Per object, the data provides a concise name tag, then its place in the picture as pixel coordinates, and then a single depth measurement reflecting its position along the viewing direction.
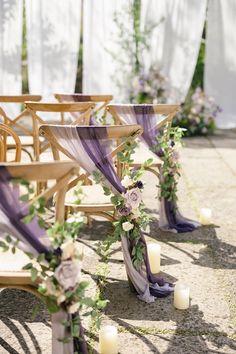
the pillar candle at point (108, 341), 1.96
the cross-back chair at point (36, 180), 1.47
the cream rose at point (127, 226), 2.35
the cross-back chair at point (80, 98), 4.45
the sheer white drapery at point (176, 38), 7.31
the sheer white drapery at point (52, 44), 7.08
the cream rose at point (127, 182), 2.40
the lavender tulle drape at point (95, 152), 2.24
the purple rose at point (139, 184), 2.42
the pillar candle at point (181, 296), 2.34
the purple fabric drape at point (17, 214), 1.50
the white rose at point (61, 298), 1.53
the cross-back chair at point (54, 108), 3.31
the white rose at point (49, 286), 1.54
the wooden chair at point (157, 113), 3.26
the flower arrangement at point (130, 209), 2.37
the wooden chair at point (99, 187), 2.28
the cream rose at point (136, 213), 2.39
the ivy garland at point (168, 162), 3.35
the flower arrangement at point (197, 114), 7.15
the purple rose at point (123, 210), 2.37
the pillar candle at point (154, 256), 2.73
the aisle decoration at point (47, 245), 1.50
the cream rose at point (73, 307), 1.56
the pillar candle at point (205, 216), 3.53
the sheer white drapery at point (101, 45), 7.16
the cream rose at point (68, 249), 1.52
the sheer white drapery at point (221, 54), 7.60
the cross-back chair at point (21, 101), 4.00
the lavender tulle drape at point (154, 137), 3.25
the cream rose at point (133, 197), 2.37
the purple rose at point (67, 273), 1.52
